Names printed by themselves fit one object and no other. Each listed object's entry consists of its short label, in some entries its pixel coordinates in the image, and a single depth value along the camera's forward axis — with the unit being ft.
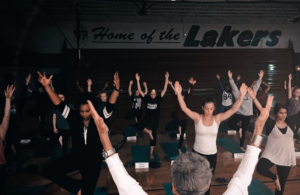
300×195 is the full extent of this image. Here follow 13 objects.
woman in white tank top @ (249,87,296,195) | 9.47
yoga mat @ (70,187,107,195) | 11.52
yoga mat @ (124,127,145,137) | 24.33
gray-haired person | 3.66
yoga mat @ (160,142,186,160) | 17.20
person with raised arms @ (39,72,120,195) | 8.22
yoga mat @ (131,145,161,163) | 16.33
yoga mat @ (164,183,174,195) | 11.64
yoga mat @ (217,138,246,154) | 18.44
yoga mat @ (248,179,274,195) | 11.53
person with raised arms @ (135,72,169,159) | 16.74
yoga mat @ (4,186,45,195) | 11.74
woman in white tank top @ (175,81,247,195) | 9.87
